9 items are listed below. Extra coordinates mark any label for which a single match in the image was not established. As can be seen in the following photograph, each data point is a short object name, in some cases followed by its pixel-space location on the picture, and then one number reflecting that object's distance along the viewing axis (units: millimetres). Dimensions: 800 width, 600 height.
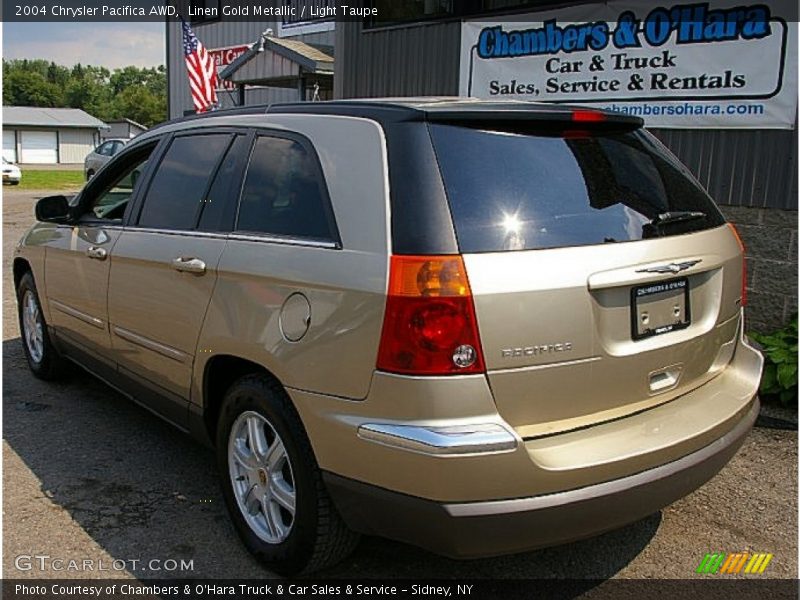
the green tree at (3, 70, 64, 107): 95875
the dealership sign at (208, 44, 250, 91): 18297
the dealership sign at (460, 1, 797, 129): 5469
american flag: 13180
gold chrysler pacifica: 2395
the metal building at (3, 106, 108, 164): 64688
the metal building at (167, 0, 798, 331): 5508
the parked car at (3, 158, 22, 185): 31688
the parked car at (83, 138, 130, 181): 25078
